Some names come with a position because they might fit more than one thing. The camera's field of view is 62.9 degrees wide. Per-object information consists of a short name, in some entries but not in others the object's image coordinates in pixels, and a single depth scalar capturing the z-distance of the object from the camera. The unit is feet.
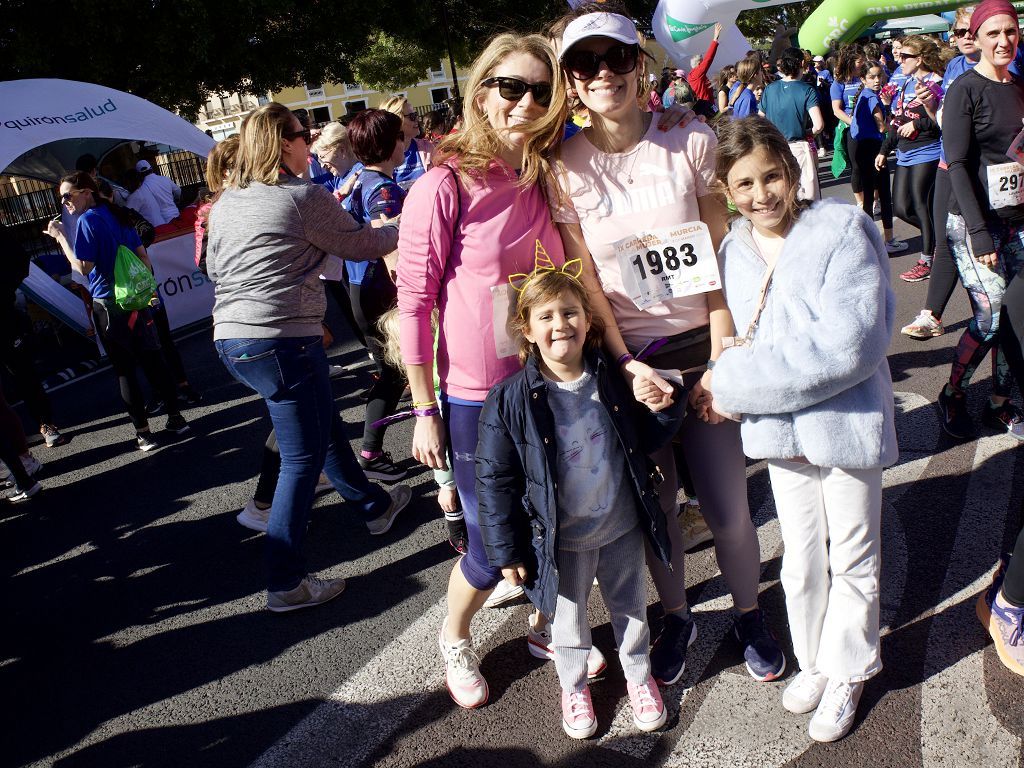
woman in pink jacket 7.81
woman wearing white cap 7.71
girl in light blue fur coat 7.00
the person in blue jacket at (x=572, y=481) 7.82
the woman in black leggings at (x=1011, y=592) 8.36
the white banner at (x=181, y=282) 32.55
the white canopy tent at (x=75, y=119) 31.89
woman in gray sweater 10.07
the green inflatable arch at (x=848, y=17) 68.33
